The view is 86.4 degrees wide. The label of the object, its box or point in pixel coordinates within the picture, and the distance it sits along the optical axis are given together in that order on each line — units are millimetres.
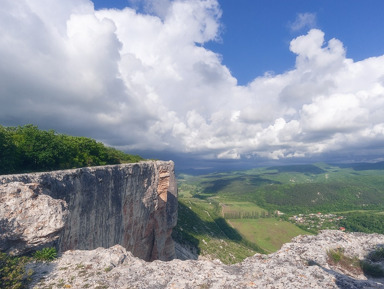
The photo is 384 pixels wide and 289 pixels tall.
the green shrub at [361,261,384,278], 9851
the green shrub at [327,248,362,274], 10347
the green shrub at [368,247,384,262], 10672
